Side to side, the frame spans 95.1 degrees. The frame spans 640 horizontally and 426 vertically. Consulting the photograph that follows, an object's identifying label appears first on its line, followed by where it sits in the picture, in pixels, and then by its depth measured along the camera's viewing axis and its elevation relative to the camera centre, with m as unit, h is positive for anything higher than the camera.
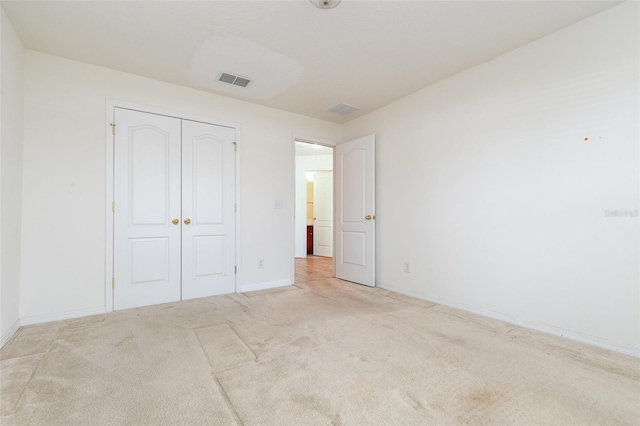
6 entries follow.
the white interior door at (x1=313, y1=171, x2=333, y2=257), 7.63 +0.05
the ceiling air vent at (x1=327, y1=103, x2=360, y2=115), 3.97 +1.48
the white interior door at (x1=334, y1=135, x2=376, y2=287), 4.08 +0.07
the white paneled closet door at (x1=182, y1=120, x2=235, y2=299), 3.43 +0.06
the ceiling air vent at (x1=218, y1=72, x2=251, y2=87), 3.11 +1.48
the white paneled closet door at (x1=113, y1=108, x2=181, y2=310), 3.04 +0.06
